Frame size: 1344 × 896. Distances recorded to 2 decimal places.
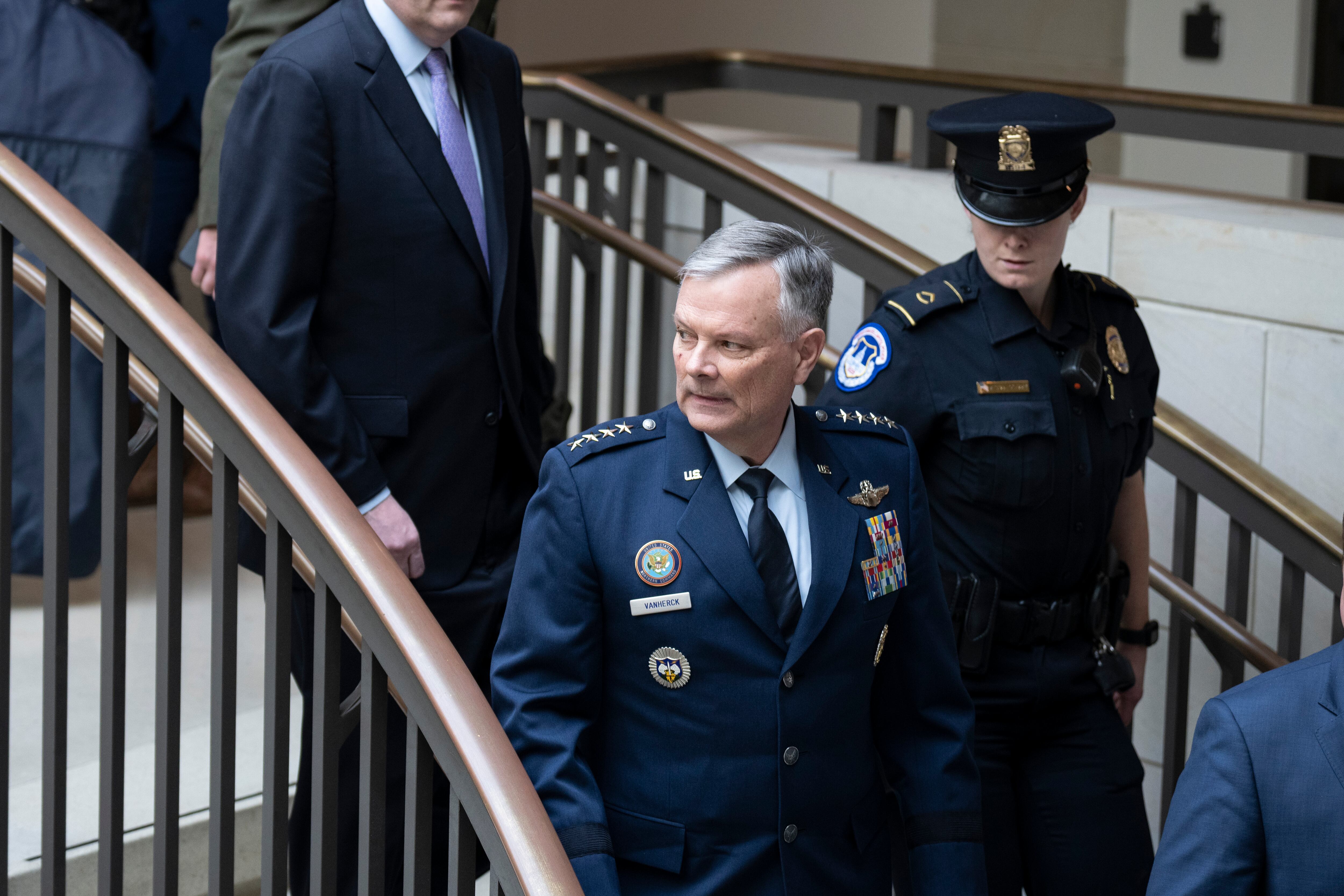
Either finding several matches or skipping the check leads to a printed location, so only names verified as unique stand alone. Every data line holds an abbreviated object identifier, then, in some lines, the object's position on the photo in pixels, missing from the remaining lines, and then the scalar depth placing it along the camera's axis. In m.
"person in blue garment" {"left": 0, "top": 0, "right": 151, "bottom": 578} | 6.65
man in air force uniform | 3.36
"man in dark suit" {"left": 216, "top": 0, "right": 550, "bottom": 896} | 4.21
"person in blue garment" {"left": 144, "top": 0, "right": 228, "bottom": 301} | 7.98
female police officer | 4.44
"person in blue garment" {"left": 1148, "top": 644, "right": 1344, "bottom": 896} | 2.68
